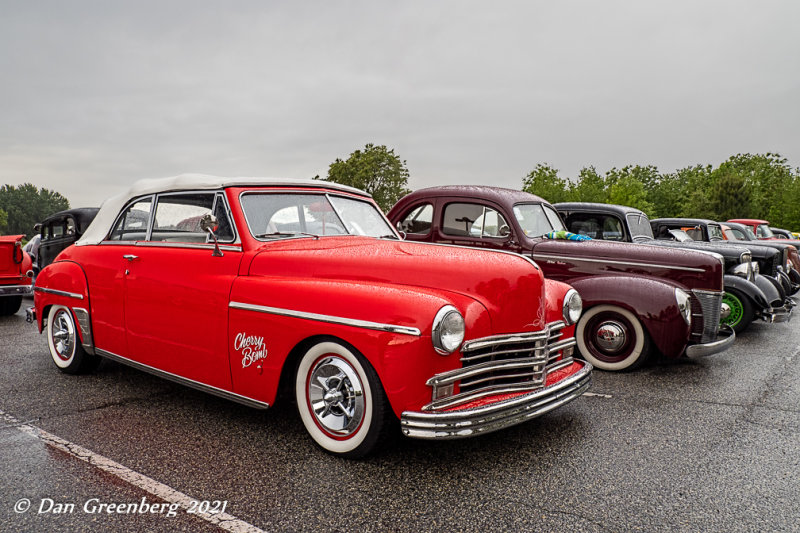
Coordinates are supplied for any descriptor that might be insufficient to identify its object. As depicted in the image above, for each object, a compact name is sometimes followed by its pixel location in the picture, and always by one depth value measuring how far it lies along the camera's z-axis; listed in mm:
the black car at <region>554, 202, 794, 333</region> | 7945
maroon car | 5453
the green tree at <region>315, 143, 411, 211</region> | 49188
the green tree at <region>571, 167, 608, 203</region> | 54594
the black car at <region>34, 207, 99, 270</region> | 10539
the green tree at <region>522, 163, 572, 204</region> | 53281
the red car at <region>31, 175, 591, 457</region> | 2912
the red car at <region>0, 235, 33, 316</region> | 8555
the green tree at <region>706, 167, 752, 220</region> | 53656
